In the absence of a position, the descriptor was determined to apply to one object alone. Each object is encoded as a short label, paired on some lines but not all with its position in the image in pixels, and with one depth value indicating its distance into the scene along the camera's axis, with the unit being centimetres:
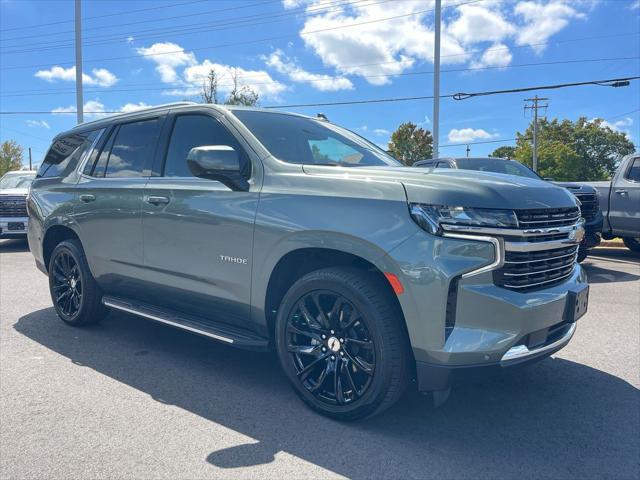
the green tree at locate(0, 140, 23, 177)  6556
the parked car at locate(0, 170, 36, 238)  1241
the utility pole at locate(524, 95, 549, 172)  5769
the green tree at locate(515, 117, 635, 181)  6925
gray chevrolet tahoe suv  276
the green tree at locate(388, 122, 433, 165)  6488
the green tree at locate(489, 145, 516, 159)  8343
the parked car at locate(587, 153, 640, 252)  971
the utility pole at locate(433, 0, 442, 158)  1939
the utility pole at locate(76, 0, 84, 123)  2000
